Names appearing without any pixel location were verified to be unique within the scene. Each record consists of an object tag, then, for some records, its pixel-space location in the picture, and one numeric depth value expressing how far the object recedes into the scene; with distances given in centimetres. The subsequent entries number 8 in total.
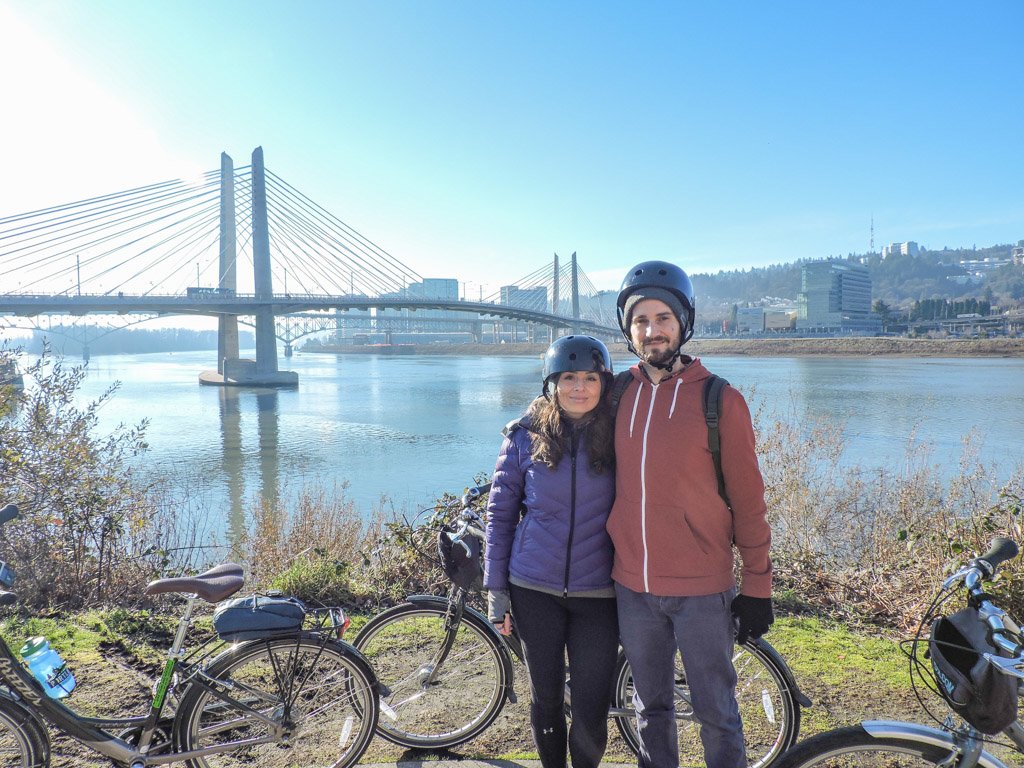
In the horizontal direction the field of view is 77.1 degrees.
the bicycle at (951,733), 126
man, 168
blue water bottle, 186
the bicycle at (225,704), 183
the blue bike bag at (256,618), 193
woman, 182
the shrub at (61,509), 384
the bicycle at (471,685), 213
